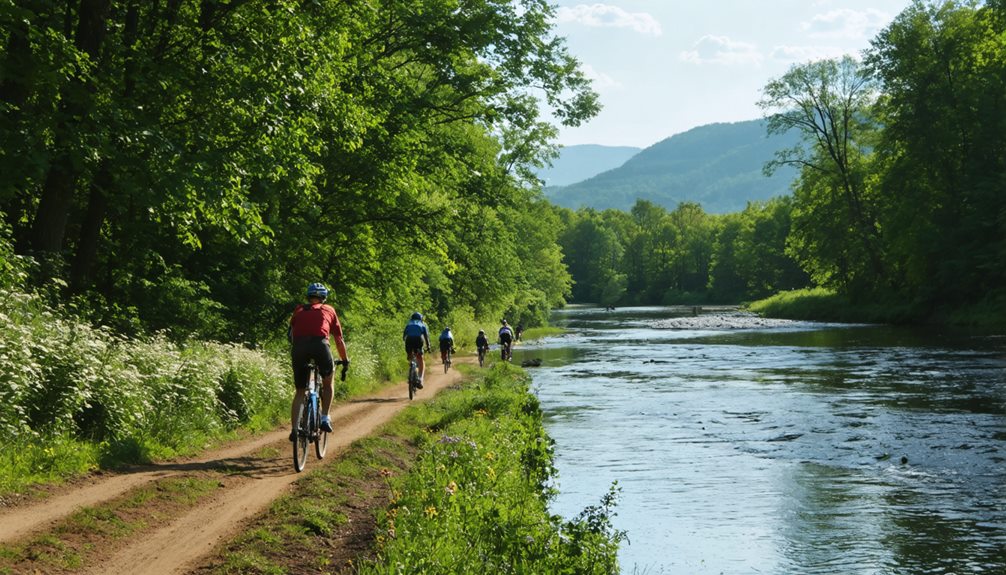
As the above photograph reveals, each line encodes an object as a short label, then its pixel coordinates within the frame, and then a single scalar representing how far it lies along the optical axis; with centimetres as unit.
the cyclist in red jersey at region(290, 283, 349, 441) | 1189
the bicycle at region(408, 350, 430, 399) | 2232
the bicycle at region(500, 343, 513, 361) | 3775
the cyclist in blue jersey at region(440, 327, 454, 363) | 2916
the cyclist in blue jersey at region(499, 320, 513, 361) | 3753
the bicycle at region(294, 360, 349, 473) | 1181
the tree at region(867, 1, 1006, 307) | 5306
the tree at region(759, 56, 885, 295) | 6725
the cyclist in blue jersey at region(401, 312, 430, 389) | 2248
